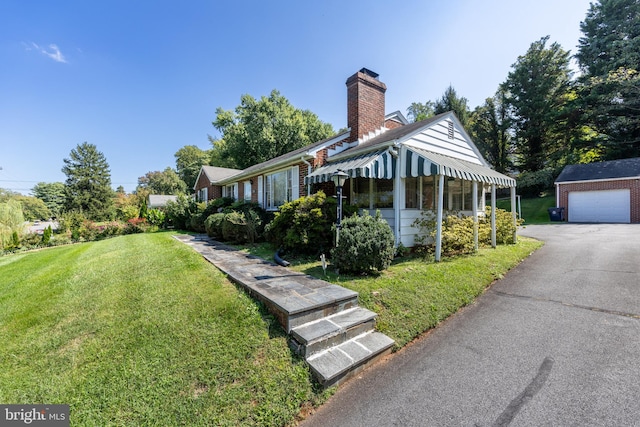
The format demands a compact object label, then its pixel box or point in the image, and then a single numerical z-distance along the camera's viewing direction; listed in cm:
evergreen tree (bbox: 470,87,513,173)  3209
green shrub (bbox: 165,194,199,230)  1786
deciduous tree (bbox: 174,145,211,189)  5312
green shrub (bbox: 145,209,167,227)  2042
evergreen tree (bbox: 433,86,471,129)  3078
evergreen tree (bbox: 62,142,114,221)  4116
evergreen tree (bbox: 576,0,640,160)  2158
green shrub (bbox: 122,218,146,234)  1888
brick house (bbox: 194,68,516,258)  792
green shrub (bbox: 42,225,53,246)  1769
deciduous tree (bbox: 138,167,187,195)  5549
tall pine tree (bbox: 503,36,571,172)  2665
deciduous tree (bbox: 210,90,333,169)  2725
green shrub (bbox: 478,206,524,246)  957
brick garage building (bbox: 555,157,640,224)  1792
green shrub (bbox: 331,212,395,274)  583
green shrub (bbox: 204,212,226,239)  1161
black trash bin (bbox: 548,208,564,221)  2015
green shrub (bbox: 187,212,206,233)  1579
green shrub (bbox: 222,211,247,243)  1036
